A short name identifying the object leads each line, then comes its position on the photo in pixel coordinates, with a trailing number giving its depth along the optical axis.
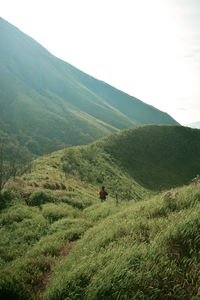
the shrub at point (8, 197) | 10.48
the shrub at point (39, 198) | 11.45
